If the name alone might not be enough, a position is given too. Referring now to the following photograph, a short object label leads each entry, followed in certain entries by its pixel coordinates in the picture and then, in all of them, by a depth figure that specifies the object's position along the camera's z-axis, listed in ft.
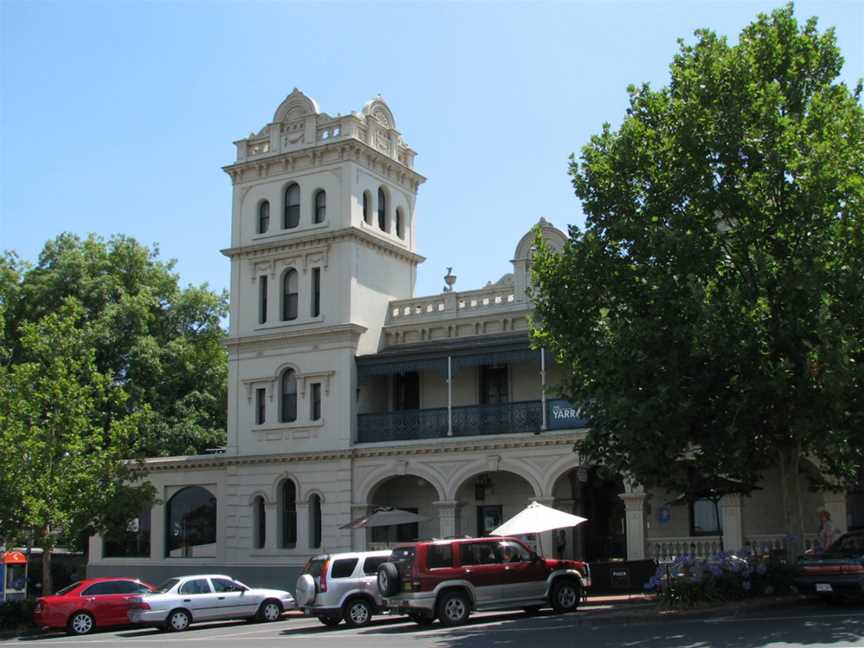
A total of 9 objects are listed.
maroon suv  69.41
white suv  75.77
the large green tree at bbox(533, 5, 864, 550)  62.75
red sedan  81.97
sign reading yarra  98.68
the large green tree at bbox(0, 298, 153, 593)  91.56
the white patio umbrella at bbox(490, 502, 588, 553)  82.33
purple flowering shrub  65.05
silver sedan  80.28
